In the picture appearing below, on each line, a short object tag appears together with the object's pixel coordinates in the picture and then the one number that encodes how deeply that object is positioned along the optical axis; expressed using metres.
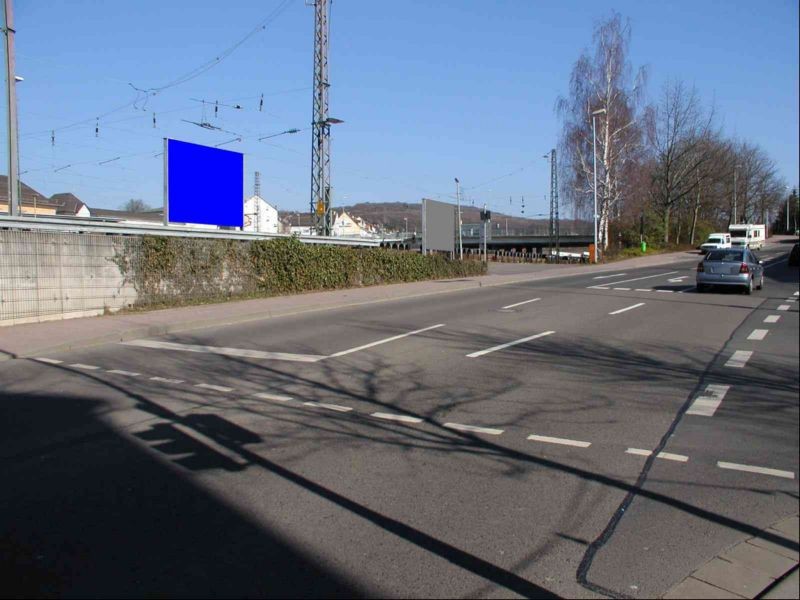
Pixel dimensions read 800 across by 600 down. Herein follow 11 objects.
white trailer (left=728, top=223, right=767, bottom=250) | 58.75
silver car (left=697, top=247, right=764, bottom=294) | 18.75
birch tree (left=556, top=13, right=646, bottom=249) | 52.38
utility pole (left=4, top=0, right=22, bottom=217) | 15.91
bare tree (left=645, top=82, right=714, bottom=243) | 52.87
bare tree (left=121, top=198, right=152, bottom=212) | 78.69
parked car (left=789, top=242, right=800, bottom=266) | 37.07
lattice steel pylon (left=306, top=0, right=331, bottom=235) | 30.28
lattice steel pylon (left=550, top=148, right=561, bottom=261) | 62.09
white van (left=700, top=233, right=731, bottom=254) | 56.44
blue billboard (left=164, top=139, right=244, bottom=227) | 21.02
